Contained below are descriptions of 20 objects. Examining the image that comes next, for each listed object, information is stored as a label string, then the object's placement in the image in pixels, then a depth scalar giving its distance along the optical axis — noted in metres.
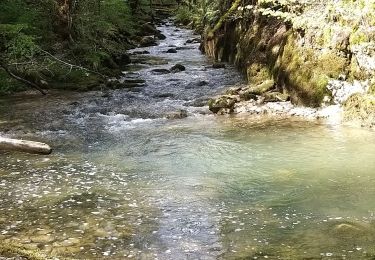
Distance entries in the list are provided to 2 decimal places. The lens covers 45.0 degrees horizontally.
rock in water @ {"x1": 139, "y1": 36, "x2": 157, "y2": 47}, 30.74
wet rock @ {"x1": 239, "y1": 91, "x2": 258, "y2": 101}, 14.69
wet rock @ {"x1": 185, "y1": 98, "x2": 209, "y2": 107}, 14.92
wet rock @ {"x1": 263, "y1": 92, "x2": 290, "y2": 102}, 14.31
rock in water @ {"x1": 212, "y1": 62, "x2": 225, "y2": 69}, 21.86
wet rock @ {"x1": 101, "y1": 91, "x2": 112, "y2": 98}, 16.41
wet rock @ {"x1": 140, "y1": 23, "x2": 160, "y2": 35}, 34.75
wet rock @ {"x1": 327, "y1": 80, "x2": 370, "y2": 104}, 12.36
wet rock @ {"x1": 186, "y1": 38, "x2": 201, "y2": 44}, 32.41
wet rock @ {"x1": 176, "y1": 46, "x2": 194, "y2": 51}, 29.28
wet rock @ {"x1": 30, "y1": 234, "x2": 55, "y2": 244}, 6.00
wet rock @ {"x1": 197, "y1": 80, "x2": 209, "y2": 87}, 18.02
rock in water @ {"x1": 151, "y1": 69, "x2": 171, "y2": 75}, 20.84
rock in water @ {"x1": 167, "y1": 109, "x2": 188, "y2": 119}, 13.40
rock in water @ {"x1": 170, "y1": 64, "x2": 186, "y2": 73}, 21.12
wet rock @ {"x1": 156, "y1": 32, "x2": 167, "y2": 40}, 34.62
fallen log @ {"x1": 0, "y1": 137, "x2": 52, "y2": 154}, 9.74
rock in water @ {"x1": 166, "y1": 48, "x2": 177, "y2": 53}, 27.84
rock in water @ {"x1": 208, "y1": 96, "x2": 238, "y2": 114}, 13.80
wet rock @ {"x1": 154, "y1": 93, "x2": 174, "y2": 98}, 16.38
